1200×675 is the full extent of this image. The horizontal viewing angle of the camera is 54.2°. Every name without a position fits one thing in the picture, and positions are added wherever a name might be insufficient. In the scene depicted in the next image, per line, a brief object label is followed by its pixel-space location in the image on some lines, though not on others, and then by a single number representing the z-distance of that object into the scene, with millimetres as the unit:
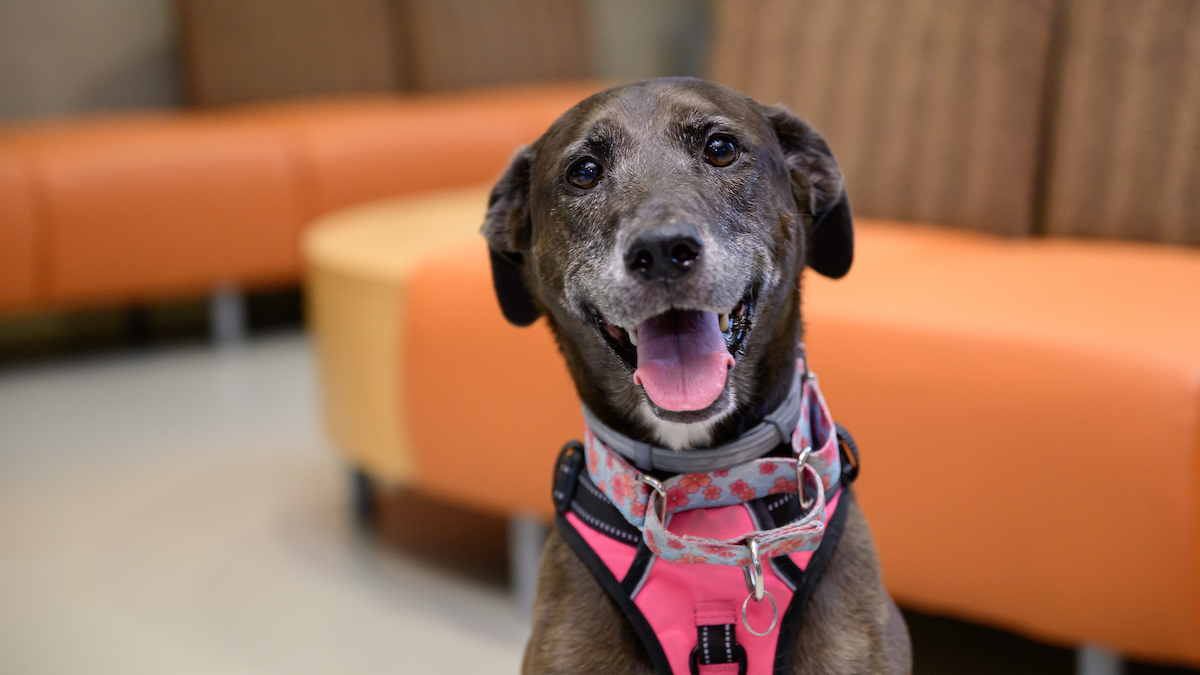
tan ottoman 2375
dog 1065
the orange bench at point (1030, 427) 1534
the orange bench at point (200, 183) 3758
